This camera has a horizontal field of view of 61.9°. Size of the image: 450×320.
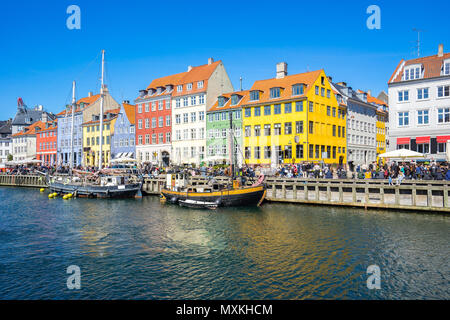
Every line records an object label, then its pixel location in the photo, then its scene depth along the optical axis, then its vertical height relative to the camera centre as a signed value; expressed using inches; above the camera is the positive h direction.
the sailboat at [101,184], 1710.1 -74.6
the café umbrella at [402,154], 1261.1 +44.7
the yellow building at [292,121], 2069.4 +269.8
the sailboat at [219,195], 1296.8 -95.2
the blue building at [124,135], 2982.3 +271.4
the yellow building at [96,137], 3169.3 +268.5
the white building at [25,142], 4057.6 +287.4
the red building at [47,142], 3750.0 +266.1
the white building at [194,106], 2541.8 +429.6
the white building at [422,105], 1785.2 +303.7
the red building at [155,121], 2753.4 +351.9
